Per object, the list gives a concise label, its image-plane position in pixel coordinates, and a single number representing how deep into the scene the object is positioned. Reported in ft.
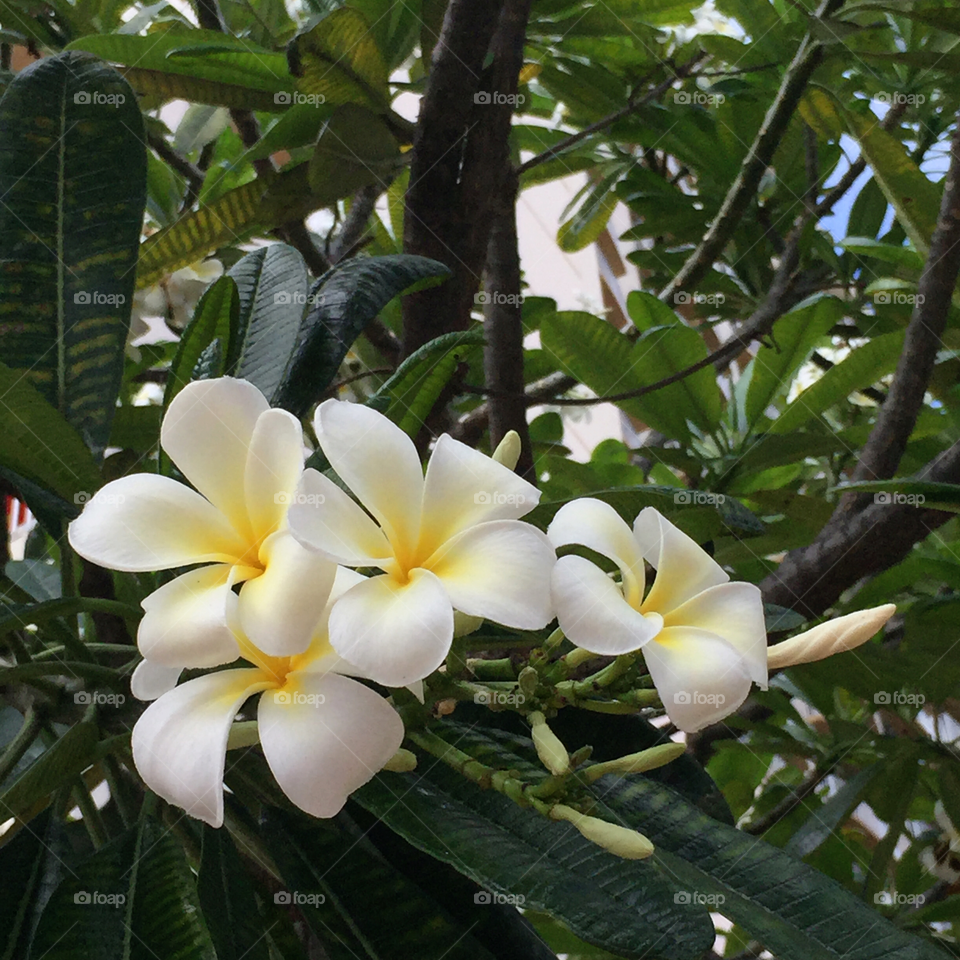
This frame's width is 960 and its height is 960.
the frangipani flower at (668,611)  1.04
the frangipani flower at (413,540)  0.95
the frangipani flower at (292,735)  0.98
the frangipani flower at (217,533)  1.01
